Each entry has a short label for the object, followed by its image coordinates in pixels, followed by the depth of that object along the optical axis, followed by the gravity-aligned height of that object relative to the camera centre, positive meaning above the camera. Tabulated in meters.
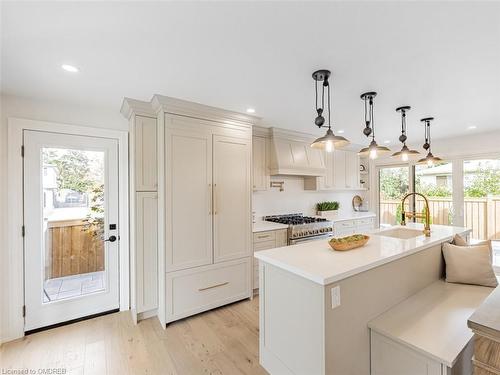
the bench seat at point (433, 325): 1.43 -0.96
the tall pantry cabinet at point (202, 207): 2.61 -0.24
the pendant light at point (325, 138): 1.99 +0.41
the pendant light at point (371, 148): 2.39 +0.38
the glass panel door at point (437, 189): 4.74 -0.06
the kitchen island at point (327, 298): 1.48 -0.79
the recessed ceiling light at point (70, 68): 1.88 +0.95
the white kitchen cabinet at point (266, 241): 3.35 -0.78
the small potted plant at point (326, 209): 4.98 -0.47
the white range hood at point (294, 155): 3.95 +0.56
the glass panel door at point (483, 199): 4.23 -0.24
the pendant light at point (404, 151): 2.72 +0.40
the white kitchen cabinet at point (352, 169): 5.35 +0.39
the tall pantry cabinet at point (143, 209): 2.68 -0.24
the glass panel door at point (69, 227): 2.49 -0.44
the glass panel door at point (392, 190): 5.37 -0.09
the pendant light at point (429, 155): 3.08 +0.41
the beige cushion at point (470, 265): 2.22 -0.76
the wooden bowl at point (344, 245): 1.92 -0.48
